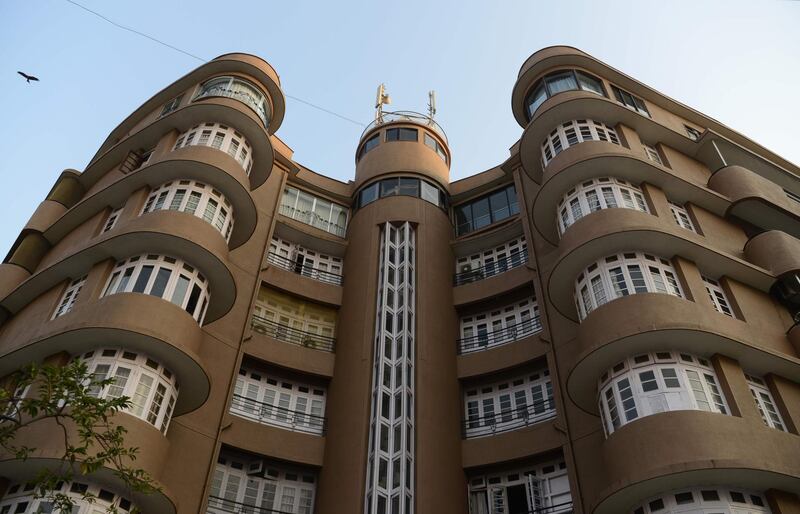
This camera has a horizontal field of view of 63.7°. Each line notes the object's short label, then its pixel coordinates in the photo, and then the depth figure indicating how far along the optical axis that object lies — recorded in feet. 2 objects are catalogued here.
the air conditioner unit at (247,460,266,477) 69.51
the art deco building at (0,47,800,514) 56.39
